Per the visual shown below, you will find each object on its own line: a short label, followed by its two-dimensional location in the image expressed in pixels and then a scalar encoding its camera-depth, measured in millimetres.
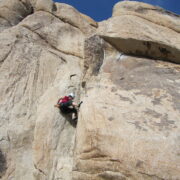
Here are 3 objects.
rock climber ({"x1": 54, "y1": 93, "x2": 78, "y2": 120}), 12680
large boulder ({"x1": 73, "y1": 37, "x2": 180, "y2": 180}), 9102
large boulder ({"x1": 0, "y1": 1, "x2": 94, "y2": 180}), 11898
